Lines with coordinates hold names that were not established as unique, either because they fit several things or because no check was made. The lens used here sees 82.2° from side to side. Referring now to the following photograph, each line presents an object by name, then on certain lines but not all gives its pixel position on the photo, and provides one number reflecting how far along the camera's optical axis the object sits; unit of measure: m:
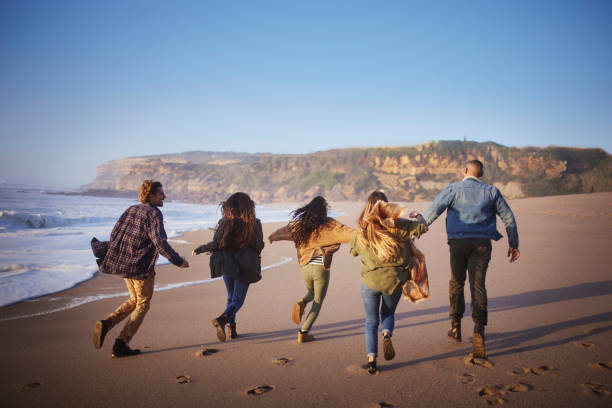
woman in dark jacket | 3.77
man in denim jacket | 3.44
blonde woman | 3.01
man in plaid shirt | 3.36
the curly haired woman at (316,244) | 3.75
